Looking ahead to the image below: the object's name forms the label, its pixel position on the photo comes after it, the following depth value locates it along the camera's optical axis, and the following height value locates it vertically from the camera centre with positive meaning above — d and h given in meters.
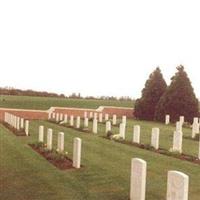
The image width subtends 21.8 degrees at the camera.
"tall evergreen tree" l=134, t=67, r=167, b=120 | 41.25 +0.72
